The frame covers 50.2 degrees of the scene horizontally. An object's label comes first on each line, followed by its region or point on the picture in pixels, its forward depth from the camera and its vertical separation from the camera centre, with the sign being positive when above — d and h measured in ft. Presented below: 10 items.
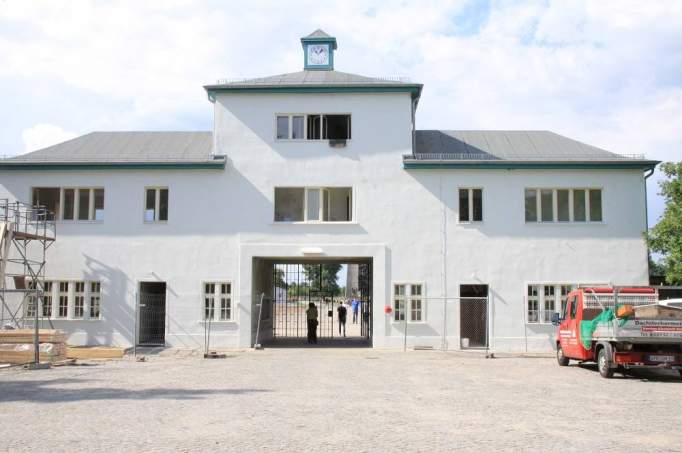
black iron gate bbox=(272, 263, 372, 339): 92.93 -2.75
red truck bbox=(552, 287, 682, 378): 53.01 -2.76
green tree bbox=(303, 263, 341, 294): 225.99 +5.53
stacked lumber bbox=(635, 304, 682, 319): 54.58 -1.31
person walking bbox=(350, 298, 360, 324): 149.87 -3.56
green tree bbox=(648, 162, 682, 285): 73.67 +6.90
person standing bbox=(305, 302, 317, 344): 92.38 -4.08
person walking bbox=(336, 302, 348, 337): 107.00 -3.14
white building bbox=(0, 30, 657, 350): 82.33 +8.21
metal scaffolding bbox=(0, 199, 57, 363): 81.05 +4.13
